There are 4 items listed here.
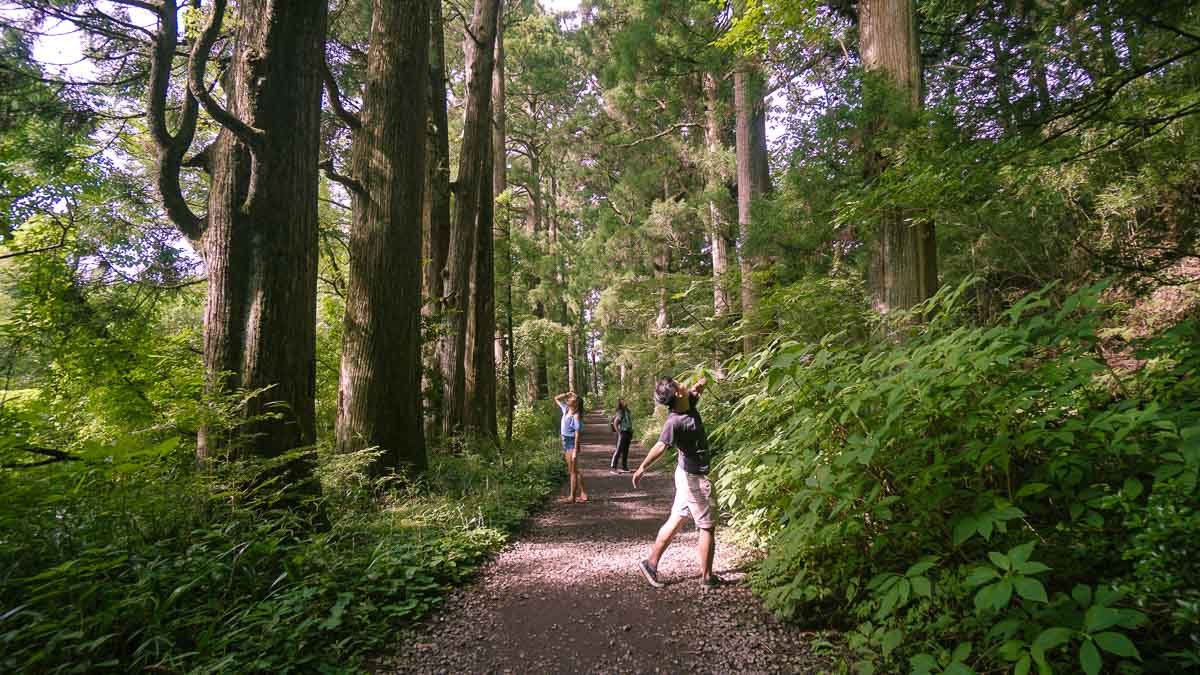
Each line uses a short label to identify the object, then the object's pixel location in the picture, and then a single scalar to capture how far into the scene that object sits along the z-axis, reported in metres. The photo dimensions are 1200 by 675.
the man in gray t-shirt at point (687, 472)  4.25
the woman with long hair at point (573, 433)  8.29
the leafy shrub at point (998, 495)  2.01
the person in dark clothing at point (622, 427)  11.35
